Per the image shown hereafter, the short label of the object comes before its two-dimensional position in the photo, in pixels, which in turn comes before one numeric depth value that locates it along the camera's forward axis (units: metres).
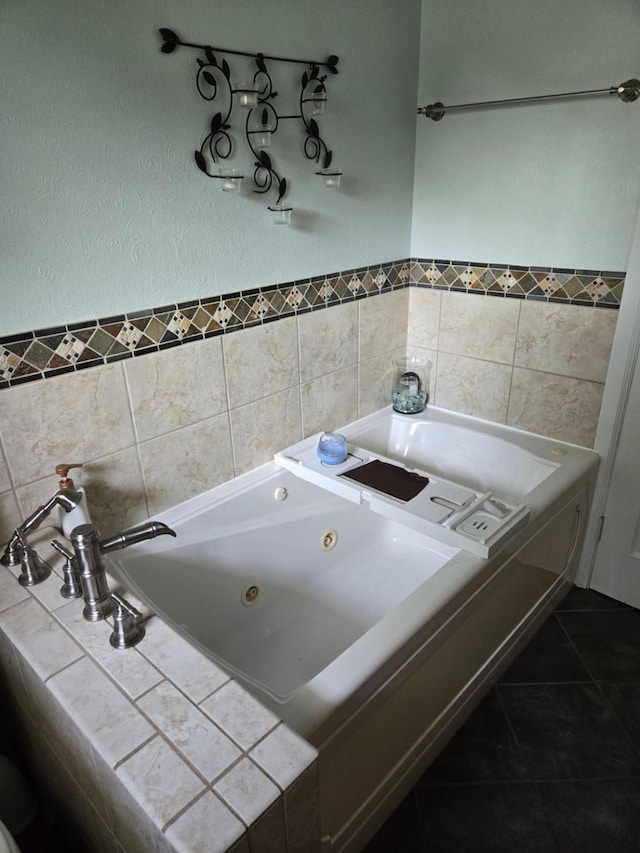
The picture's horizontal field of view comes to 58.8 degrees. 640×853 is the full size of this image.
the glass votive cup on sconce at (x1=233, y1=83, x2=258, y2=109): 1.48
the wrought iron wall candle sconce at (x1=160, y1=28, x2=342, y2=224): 1.47
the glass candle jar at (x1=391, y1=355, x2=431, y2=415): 2.37
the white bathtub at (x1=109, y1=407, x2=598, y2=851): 1.22
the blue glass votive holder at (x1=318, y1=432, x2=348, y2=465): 1.98
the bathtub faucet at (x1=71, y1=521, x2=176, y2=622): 1.11
